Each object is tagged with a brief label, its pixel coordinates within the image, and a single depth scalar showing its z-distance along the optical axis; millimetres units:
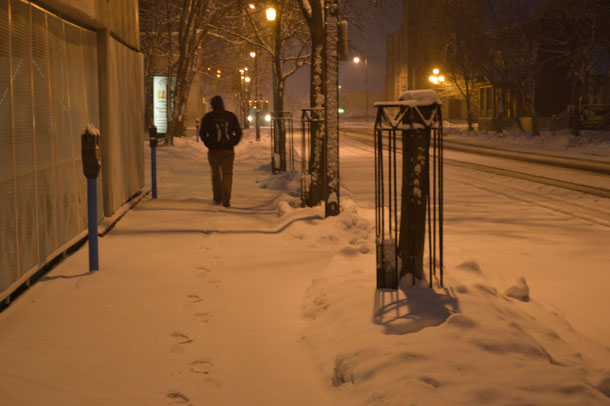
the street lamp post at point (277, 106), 18484
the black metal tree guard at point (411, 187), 5723
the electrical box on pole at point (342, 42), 10195
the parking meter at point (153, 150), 12359
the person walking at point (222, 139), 11781
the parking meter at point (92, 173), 6523
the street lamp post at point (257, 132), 40875
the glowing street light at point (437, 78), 56506
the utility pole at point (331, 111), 9836
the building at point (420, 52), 80150
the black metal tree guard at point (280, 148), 18391
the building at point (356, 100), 145775
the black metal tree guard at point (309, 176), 11062
